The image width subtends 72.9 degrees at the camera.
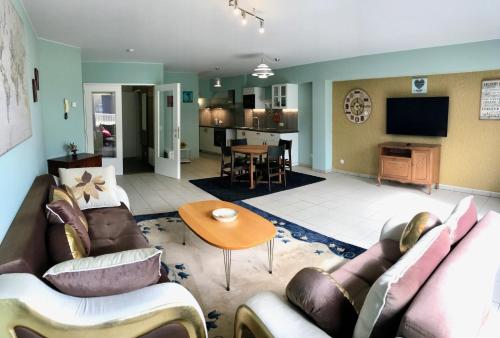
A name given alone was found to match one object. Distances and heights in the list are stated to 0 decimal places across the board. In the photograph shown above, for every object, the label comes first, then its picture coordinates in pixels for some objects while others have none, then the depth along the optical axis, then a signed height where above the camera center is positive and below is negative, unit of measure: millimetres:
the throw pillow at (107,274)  1511 -654
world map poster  2146 +358
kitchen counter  8551 +4
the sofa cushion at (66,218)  2311 -599
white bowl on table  3234 -814
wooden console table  4930 -461
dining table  6416 -401
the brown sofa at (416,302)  1137 -669
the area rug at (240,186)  5852 -1066
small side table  9608 -703
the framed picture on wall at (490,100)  5430 +479
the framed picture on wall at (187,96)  9727 +985
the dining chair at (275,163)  6266 -650
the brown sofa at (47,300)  1322 -750
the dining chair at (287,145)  6957 -303
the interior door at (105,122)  7312 +190
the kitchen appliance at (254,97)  9477 +927
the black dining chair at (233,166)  6670 -735
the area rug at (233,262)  2588 -1279
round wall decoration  7169 +523
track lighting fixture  3342 +1263
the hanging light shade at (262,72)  6008 +1062
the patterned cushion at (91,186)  3447 -573
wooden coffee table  2783 -886
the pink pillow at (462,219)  1985 -559
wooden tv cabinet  5902 -589
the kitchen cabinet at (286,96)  8305 +858
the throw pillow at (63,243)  1997 -686
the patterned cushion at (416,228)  2048 -612
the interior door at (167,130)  7164 +11
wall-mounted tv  5988 +260
